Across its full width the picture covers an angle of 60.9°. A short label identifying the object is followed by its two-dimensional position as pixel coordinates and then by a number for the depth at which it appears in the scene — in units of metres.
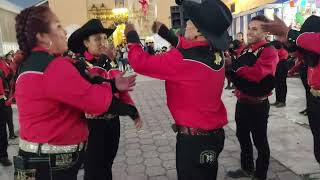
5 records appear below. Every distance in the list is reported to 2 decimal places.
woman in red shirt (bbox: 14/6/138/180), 1.82
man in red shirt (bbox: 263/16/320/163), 2.58
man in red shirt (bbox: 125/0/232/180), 2.13
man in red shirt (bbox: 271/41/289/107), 6.98
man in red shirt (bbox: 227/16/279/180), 3.04
